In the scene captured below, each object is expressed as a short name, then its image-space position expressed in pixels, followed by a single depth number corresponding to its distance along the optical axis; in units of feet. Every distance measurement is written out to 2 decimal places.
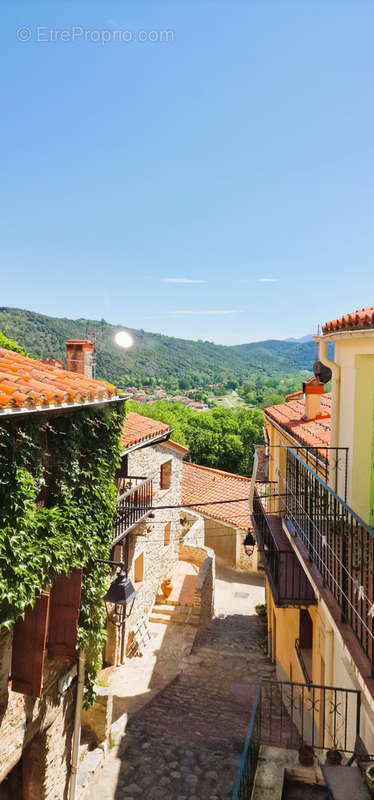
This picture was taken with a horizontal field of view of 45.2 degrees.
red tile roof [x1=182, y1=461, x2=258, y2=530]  84.53
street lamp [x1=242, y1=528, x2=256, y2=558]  48.32
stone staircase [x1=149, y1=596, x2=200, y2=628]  48.33
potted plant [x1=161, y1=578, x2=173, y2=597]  54.11
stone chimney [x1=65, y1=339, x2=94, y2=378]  42.78
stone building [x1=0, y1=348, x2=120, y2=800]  18.01
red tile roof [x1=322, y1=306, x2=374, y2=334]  18.92
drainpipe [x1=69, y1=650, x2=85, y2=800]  25.55
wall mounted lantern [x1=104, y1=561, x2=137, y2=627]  27.45
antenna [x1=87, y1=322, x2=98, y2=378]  47.69
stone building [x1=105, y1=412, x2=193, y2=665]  39.42
